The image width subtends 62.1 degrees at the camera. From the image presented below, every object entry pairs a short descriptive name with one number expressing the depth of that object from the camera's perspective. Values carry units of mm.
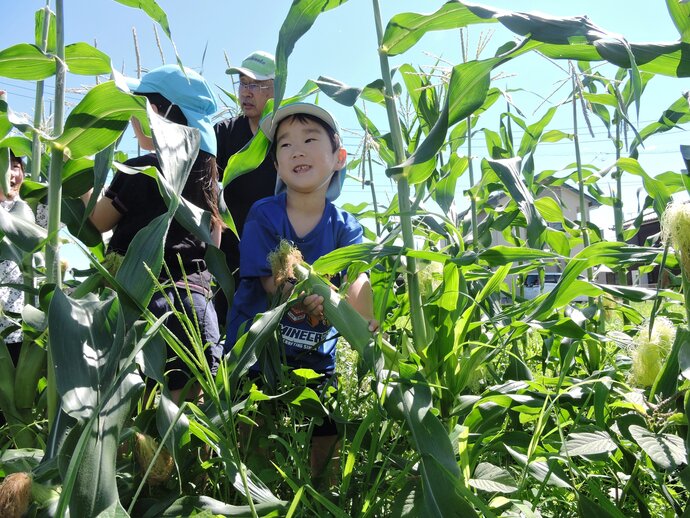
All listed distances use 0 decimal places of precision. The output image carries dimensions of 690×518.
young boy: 1379
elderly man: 1963
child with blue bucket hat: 1540
